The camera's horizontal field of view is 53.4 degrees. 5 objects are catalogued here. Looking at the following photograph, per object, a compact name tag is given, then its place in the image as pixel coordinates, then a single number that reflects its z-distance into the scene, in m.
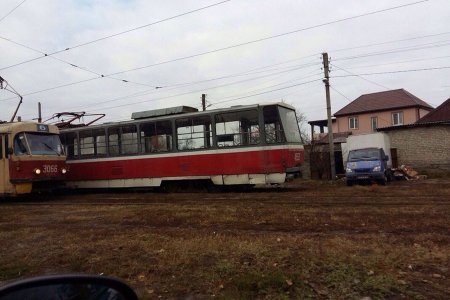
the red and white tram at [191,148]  16.12
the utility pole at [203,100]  42.24
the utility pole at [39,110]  47.78
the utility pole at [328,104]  23.83
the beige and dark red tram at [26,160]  16.30
